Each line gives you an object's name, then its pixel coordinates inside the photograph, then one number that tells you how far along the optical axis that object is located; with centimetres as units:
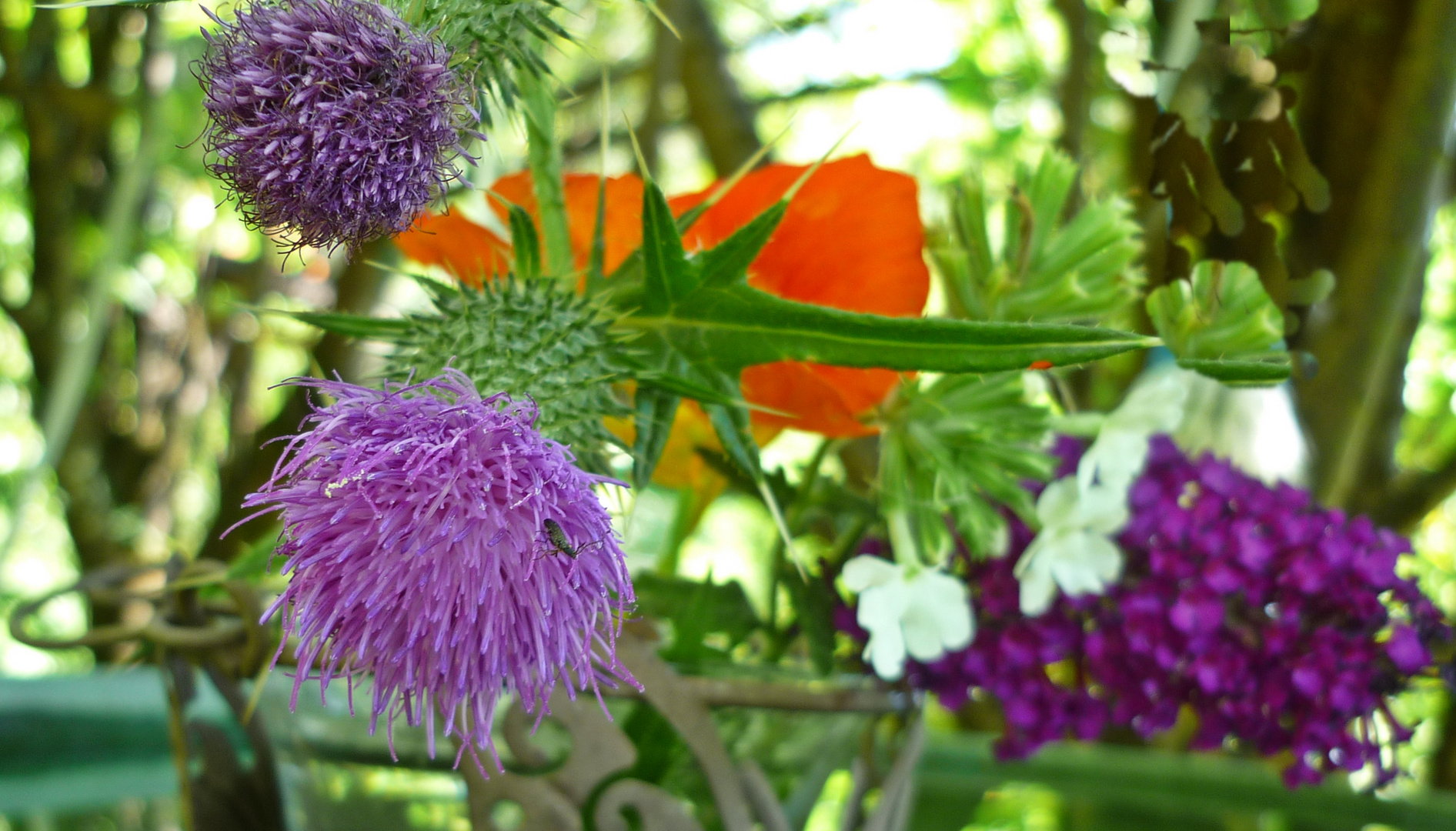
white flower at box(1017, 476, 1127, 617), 33
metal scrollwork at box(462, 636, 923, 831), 29
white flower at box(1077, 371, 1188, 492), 33
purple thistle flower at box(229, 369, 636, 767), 21
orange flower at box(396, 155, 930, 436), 30
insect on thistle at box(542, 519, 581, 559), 21
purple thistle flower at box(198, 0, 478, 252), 19
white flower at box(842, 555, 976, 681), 32
